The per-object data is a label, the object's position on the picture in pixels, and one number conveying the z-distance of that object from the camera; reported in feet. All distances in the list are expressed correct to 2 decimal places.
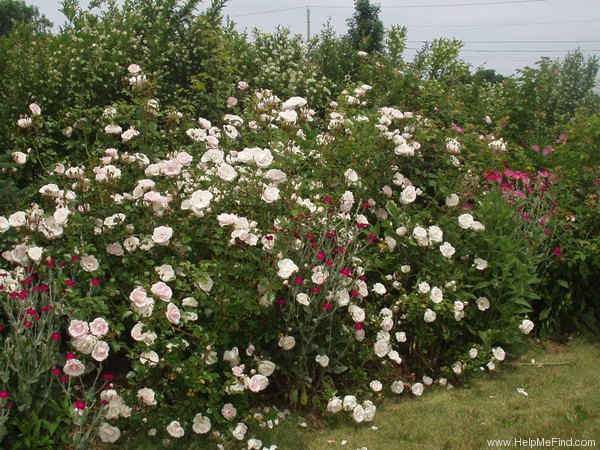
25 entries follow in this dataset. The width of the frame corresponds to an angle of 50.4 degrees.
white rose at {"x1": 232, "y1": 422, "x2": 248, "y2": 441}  10.96
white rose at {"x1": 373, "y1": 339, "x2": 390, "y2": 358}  13.08
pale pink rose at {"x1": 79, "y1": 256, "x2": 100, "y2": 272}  10.91
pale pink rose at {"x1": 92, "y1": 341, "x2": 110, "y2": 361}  9.80
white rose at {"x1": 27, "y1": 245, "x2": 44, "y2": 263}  10.60
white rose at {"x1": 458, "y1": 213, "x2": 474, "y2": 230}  14.78
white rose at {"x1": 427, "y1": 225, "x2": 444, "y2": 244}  14.21
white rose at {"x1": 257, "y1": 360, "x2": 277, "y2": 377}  11.64
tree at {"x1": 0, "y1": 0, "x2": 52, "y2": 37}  150.82
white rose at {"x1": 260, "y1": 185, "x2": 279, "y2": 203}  12.09
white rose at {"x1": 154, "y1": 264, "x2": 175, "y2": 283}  10.82
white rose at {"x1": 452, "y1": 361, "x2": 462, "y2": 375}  14.49
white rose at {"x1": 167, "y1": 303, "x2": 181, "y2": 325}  10.25
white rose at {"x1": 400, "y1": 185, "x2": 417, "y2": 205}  15.05
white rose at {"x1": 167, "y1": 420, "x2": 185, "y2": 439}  10.46
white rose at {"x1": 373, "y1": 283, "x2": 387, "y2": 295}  13.51
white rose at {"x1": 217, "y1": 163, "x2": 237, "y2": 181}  12.10
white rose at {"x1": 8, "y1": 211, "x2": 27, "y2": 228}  11.24
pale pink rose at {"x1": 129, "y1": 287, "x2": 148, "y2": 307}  10.11
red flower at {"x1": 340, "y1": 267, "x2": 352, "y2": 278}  12.05
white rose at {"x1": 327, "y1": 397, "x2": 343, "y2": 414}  12.10
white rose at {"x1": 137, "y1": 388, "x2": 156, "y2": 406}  10.26
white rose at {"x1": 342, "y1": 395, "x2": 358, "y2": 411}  12.26
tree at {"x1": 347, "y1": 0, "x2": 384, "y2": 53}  37.24
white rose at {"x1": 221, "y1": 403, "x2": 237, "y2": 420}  11.02
